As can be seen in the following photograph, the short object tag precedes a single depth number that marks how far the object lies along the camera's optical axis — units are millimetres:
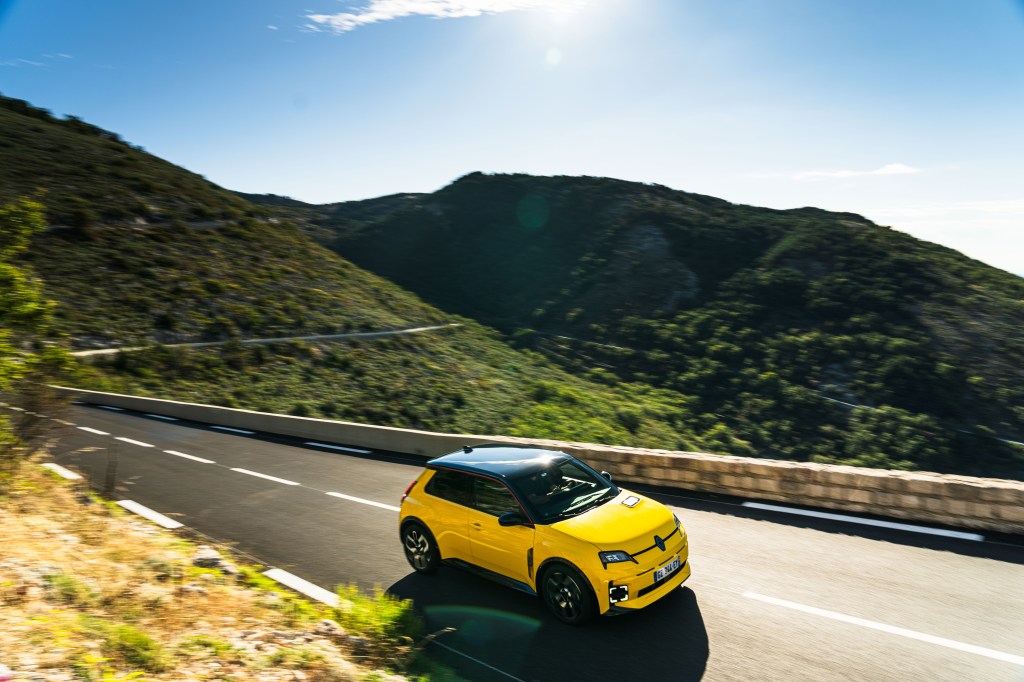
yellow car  5934
